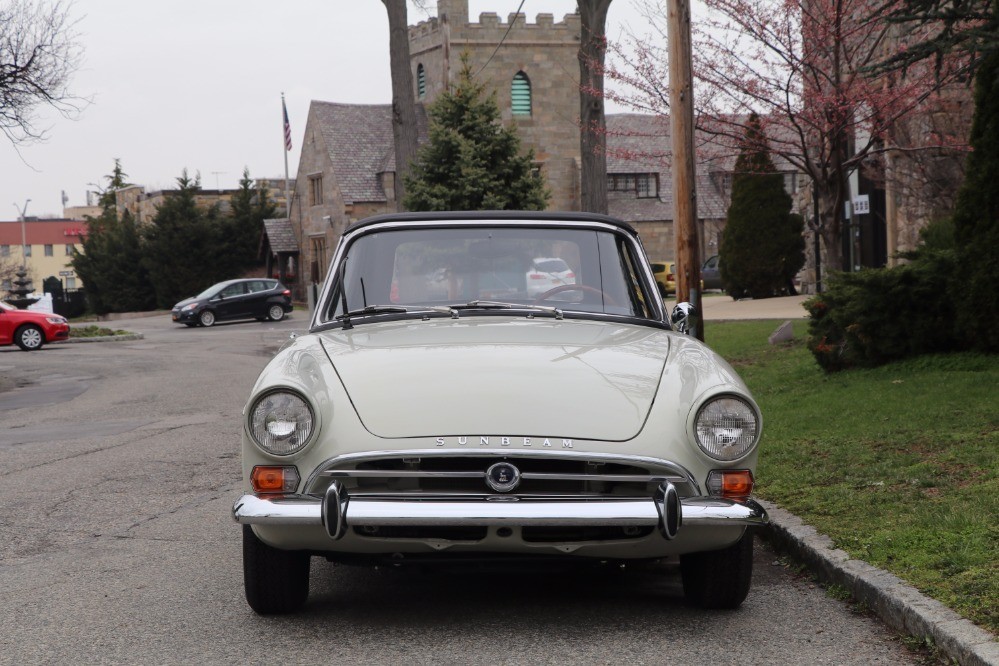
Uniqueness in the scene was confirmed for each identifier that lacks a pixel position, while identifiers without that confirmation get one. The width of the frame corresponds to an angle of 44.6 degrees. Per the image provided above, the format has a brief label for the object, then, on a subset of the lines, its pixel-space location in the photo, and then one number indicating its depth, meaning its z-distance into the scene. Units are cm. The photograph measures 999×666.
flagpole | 5562
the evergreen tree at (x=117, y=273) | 5612
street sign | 2247
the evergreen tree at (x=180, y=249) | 5497
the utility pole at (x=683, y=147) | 1155
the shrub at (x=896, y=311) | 1107
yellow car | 4647
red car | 2841
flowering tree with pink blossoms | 1628
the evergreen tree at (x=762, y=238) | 2983
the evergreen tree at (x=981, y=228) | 1029
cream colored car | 424
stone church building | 5438
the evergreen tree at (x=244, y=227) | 5828
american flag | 5556
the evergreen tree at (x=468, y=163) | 2714
